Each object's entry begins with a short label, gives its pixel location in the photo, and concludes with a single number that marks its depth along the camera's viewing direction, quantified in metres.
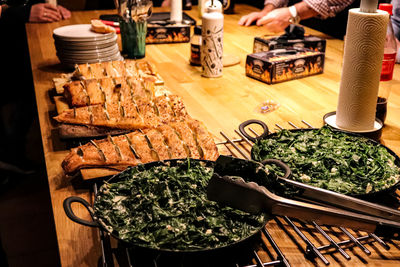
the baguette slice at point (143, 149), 1.29
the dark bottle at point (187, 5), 3.84
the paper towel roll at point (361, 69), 1.42
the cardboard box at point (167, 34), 2.79
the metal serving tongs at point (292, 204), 0.90
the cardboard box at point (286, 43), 2.29
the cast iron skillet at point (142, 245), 0.82
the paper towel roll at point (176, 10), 2.95
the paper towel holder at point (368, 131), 1.49
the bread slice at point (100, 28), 2.28
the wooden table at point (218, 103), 1.04
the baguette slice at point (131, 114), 1.53
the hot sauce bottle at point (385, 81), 1.63
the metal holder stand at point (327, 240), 0.96
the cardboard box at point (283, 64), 2.08
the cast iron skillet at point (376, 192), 1.05
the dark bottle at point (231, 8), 3.74
